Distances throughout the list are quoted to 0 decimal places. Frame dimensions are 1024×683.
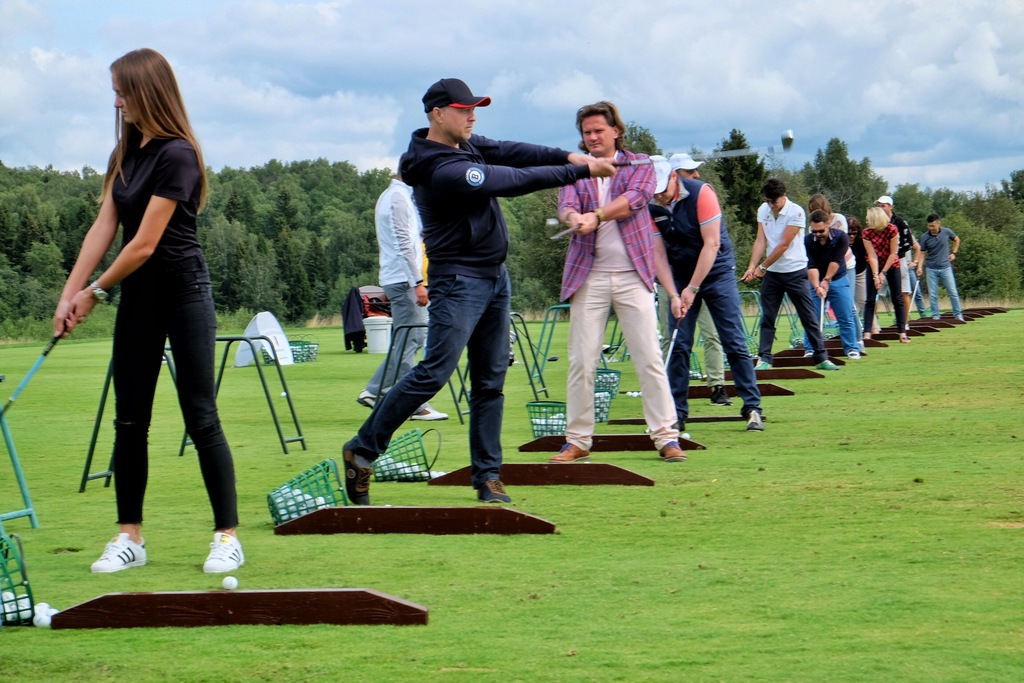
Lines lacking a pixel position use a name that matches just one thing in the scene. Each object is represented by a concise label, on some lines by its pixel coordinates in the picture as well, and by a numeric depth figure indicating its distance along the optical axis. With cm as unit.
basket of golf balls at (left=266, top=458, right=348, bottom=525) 642
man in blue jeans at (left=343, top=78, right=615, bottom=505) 630
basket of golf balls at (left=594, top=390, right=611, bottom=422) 1098
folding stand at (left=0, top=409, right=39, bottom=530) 655
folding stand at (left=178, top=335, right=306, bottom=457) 905
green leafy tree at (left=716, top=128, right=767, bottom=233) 8050
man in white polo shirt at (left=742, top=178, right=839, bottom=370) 1438
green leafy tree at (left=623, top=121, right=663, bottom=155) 7006
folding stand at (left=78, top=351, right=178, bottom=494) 789
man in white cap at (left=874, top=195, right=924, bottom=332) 2037
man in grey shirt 2573
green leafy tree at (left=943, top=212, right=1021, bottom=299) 5591
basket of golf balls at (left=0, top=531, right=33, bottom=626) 453
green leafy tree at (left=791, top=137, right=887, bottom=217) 11912
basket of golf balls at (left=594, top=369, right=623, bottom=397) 1204
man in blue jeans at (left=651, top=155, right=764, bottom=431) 954
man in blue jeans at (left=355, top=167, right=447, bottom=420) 1117
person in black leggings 519
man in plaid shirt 802
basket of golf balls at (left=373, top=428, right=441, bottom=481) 800
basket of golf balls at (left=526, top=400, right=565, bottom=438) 985
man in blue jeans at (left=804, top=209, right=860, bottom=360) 1647
